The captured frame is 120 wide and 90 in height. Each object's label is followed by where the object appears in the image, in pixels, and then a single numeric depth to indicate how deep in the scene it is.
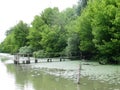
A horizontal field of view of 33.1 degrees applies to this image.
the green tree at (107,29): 22.41
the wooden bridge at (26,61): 29.86
